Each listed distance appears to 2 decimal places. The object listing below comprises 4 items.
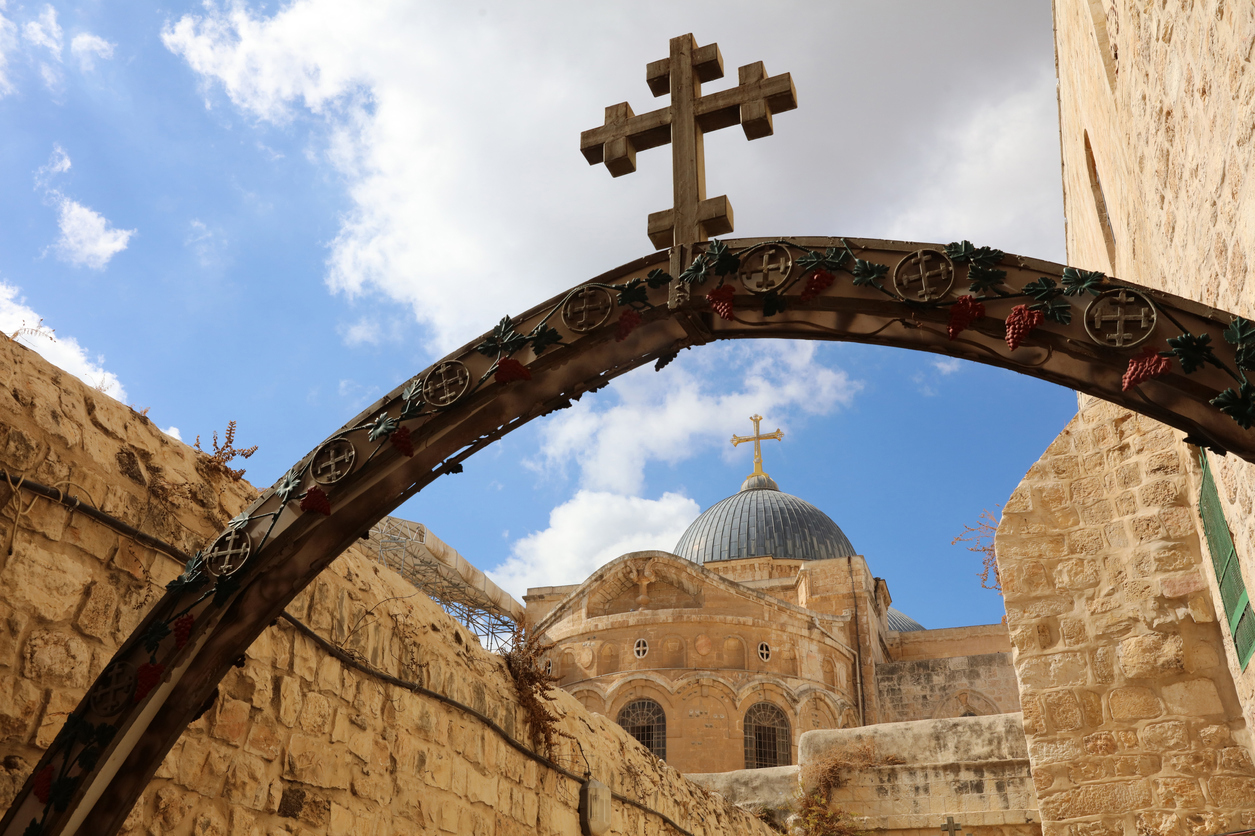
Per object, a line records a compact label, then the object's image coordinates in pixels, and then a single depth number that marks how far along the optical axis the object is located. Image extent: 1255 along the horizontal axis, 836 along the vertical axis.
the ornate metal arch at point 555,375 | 2.10
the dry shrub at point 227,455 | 3.95
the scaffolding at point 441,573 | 20.45
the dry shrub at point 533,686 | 5.68
